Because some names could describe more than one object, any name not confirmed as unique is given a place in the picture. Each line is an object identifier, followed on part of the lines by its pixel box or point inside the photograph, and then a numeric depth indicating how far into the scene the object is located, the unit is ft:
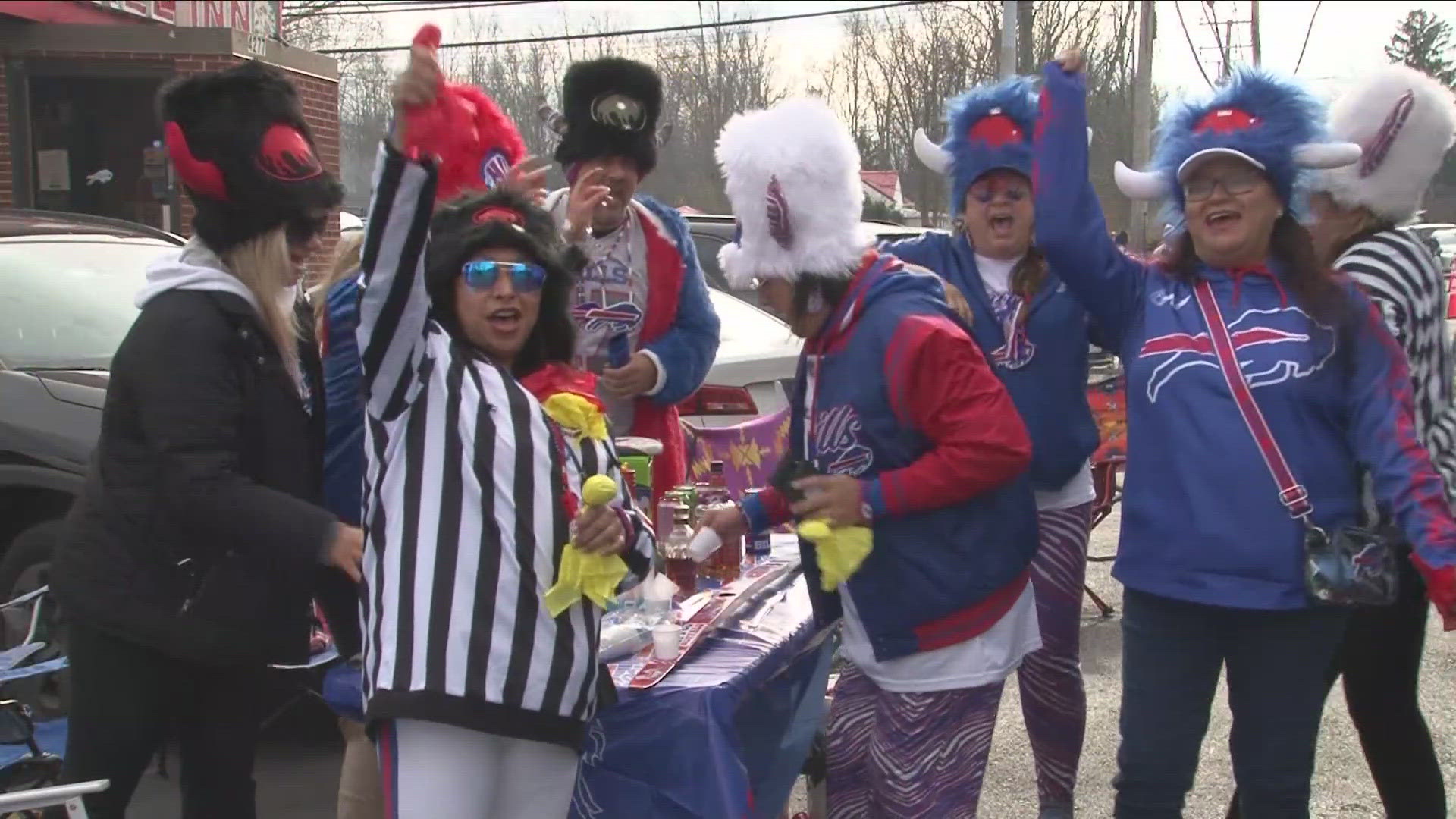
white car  17.83
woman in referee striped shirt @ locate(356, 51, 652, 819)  6.91
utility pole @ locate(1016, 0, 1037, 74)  63.87
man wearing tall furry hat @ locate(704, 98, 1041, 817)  8.28
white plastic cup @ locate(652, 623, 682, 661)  8.96
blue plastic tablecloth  8.35
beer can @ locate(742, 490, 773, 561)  12.28
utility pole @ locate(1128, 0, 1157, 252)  67.10
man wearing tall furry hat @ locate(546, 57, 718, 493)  12.08
